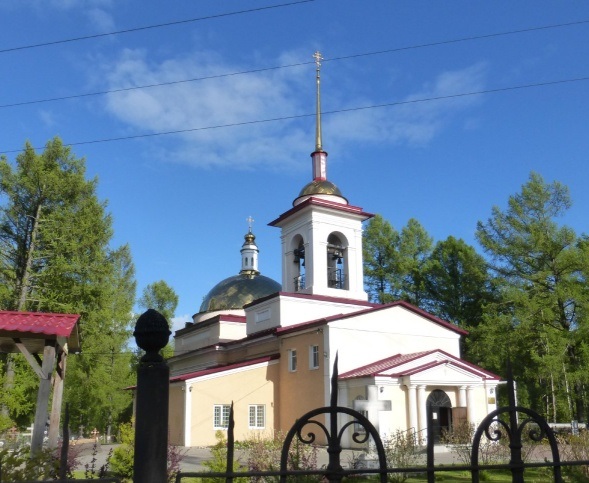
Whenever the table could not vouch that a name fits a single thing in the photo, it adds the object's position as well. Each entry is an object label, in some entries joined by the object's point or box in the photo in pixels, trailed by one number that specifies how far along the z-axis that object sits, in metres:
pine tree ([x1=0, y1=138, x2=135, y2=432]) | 26.33
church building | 24.09
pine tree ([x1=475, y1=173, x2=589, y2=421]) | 30.84
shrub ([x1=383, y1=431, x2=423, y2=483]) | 13.72
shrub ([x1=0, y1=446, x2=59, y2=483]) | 5.15
